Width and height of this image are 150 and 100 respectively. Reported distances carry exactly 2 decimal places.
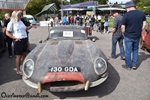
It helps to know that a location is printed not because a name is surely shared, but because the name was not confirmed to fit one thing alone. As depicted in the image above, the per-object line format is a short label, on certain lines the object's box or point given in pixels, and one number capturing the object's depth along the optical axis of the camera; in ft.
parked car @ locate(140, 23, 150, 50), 16.37
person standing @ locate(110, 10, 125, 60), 13.40
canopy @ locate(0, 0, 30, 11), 56.18
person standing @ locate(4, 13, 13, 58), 14.87
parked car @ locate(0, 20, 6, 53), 15.66
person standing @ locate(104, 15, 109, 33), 33.33
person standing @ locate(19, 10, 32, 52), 14.65
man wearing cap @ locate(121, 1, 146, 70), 10.92
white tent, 59.36
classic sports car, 7.33
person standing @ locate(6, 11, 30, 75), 10.25
